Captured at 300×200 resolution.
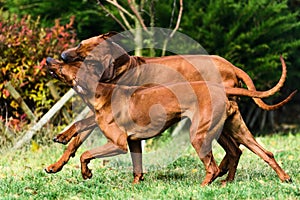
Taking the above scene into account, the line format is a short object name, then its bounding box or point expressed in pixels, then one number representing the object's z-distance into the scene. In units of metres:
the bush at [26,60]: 18.97
